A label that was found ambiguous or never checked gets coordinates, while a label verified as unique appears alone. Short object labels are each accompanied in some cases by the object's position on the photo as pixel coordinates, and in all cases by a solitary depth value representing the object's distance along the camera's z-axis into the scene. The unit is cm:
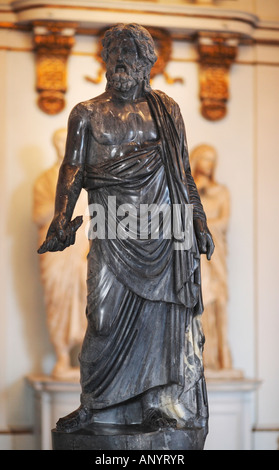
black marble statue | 542
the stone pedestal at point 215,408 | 867
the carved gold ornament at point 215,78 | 933
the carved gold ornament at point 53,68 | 907
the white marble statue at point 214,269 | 900
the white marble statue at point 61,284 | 875
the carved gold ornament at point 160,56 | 923
